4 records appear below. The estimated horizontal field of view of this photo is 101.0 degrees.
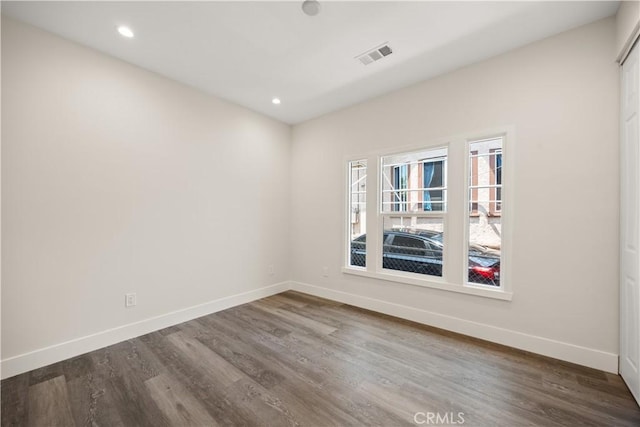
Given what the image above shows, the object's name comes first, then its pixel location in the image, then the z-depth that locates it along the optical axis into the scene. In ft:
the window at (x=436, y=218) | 8.86
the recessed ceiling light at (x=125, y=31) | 7.40
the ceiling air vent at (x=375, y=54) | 8.25
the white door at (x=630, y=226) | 5.85
